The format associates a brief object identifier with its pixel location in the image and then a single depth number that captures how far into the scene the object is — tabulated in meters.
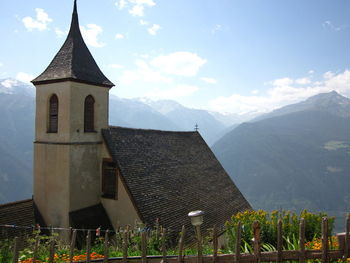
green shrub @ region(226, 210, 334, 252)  8.59
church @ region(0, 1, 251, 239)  14.12
